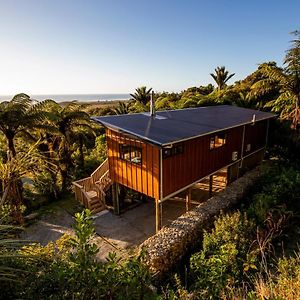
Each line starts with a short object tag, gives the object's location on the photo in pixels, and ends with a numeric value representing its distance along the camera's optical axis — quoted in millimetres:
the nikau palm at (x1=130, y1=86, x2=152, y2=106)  30703
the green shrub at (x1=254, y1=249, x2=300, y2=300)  3756
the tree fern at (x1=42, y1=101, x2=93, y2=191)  14688
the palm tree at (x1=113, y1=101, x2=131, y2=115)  25936
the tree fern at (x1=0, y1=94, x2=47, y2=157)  11242
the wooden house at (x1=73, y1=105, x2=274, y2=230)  9609
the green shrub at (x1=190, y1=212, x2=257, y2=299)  6773
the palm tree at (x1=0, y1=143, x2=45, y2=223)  7618
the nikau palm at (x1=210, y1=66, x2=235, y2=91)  34500
